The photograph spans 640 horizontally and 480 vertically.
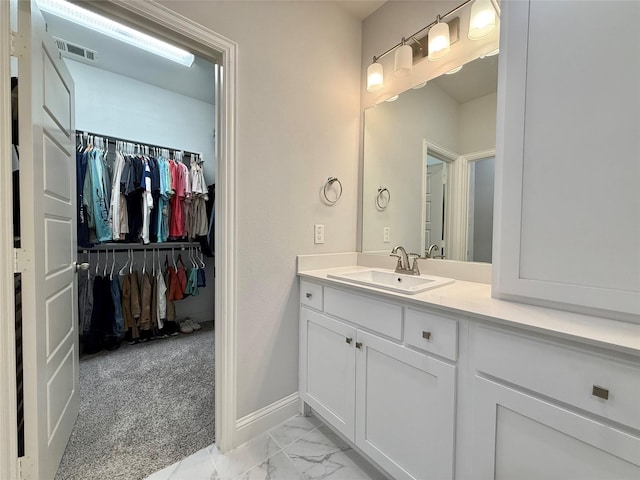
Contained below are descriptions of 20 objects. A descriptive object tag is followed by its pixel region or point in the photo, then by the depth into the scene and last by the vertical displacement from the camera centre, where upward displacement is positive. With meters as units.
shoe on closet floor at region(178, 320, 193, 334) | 2.94 -1.07
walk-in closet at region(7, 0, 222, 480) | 1.51 -0.21
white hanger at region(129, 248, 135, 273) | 2.79 -0.28
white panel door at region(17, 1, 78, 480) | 0.98 -0.07
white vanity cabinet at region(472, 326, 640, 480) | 0.66 -0.49
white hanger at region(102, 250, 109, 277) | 2.69 -0.30
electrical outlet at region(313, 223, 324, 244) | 1.77 +0.00
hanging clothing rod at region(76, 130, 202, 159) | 2.46 +0.90
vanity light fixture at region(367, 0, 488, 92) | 1.44 +1.09
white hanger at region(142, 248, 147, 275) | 2.88 -0.31
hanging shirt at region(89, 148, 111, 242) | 2.34 +0.28
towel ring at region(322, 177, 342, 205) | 1.81 +0.30
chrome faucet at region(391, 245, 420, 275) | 1.59 -0.18
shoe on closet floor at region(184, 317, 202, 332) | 3.02 -1.07
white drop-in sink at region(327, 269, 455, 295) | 1.19 -0.25
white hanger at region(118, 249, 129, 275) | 2.71 -0.39
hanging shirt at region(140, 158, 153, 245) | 2.53 +0.30
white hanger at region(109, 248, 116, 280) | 2.71 -0.29
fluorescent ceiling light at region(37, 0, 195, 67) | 1.89 +1.57
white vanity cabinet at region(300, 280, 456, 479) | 1.00 -0.69
